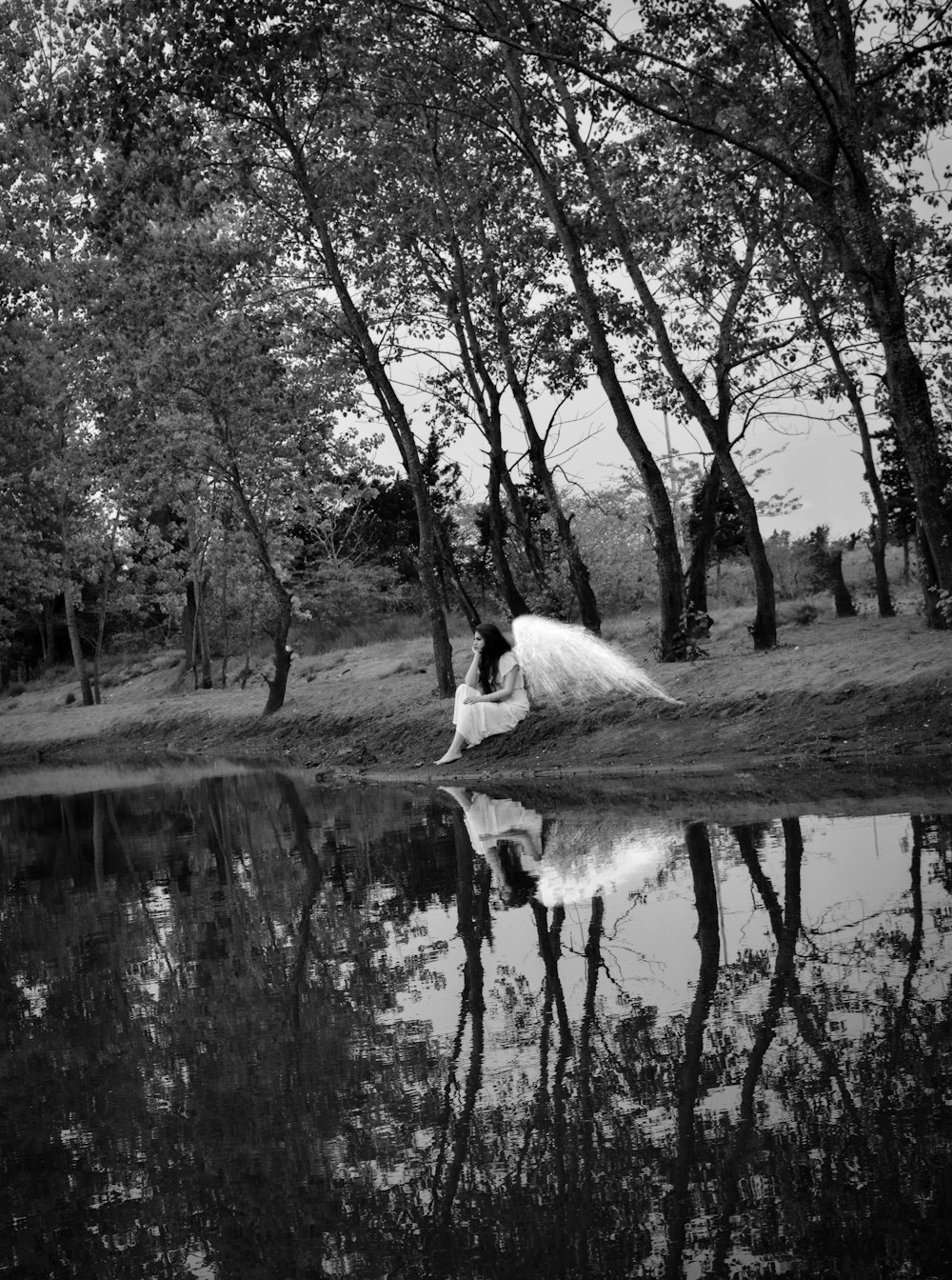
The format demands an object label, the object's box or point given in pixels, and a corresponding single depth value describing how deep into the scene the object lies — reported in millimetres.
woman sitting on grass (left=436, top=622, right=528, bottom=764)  18375
